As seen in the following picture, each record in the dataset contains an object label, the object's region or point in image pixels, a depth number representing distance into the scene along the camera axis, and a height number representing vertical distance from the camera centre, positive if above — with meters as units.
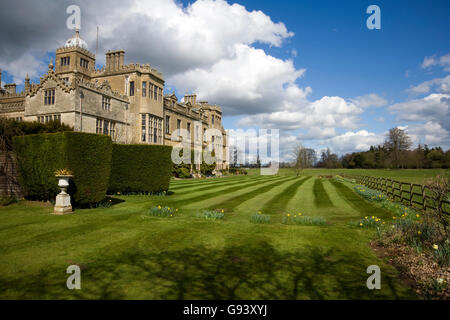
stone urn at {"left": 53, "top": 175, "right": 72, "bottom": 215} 8.78 -1.25
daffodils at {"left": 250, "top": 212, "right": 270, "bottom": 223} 8.11 -1.72
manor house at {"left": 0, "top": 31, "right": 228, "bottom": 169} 21.27 +6.04
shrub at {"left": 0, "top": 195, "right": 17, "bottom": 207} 10.11 -1.50
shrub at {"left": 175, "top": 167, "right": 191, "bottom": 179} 31.22 -1.20
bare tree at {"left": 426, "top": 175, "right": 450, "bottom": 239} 5.55 -0.58
